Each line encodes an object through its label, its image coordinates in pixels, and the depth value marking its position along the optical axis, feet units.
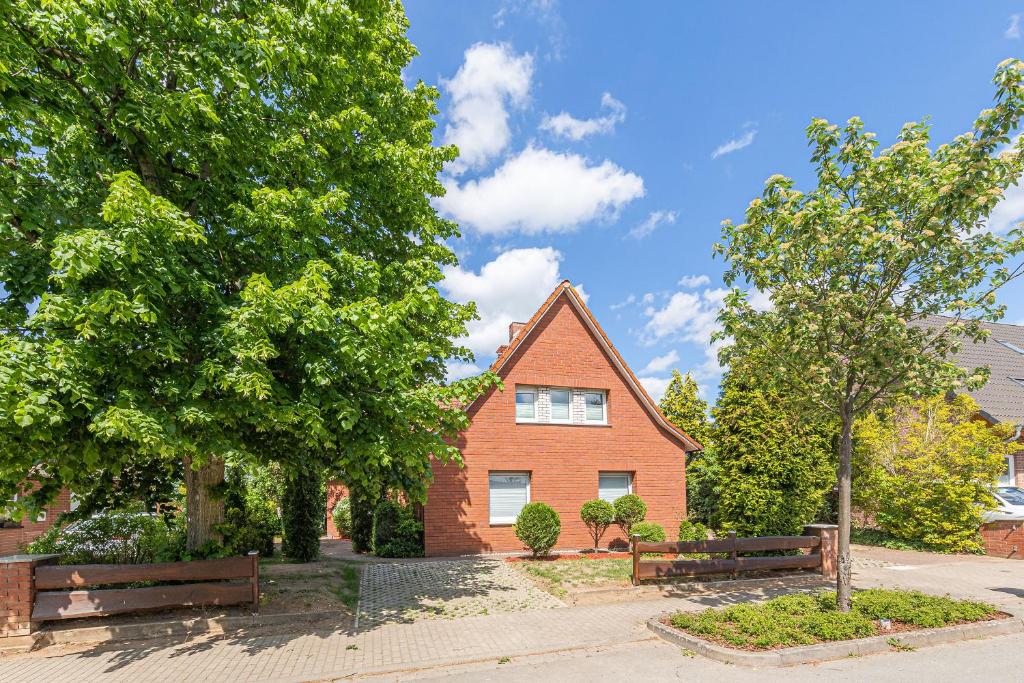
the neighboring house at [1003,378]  71.82
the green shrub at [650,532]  48.60
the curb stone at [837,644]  23.12
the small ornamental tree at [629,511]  53.78
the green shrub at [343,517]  72.02
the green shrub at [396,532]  49.80
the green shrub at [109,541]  29.30
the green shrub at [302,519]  46.03
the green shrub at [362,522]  55.93
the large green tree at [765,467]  41.70
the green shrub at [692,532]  44.67
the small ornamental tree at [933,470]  51.65
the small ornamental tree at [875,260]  25.26
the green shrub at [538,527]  45.88
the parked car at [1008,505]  53.31
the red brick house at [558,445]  51.88
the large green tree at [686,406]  78.28
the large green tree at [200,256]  21.75
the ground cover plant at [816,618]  24.82
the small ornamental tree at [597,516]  52.13
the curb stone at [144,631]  25.86
